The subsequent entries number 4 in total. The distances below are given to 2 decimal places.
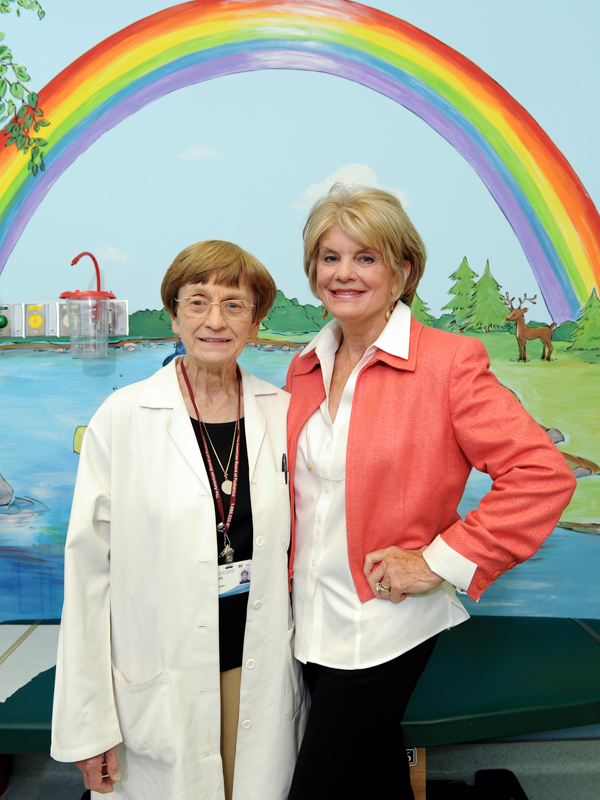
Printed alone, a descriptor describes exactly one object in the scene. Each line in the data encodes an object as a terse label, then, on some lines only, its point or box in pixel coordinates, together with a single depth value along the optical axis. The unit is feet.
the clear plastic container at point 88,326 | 8.20
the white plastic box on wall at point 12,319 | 8.37
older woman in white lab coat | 4.91
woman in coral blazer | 4.67
